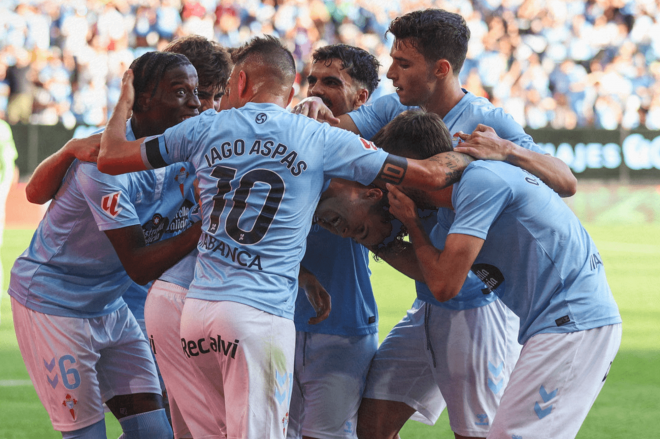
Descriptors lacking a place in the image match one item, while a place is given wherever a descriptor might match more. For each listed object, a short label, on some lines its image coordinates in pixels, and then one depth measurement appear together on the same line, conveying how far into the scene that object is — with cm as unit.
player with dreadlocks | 738
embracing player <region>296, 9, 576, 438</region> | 784
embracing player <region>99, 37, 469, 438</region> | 597
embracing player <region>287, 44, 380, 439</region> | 797
